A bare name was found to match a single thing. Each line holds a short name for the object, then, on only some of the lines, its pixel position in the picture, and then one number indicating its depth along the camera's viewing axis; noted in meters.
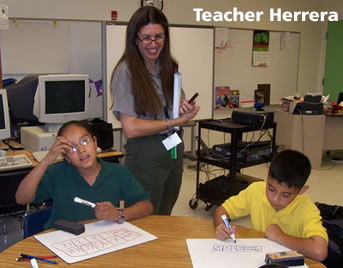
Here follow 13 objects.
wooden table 1.14
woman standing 1.77
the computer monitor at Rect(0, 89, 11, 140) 2.73
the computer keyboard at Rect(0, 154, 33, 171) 2.44
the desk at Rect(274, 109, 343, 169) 4.96
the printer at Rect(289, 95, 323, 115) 4.97
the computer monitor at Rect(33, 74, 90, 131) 2.89
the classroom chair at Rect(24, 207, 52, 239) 1.50
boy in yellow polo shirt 1.32
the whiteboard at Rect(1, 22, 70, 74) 4.09
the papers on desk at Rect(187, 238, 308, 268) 1.15
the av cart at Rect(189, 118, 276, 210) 3.39
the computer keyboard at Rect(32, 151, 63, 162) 2.62
